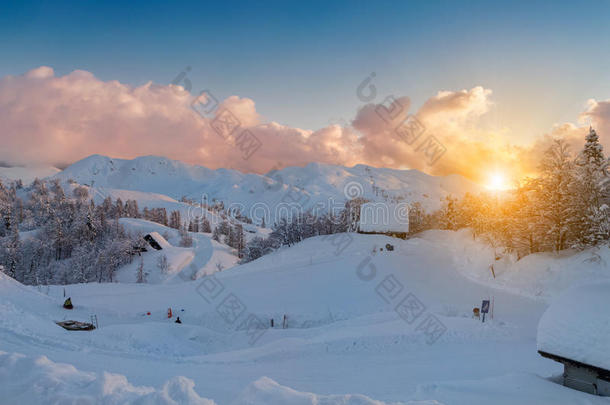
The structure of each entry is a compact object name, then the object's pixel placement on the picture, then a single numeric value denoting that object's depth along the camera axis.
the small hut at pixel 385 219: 65.38
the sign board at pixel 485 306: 17.72
